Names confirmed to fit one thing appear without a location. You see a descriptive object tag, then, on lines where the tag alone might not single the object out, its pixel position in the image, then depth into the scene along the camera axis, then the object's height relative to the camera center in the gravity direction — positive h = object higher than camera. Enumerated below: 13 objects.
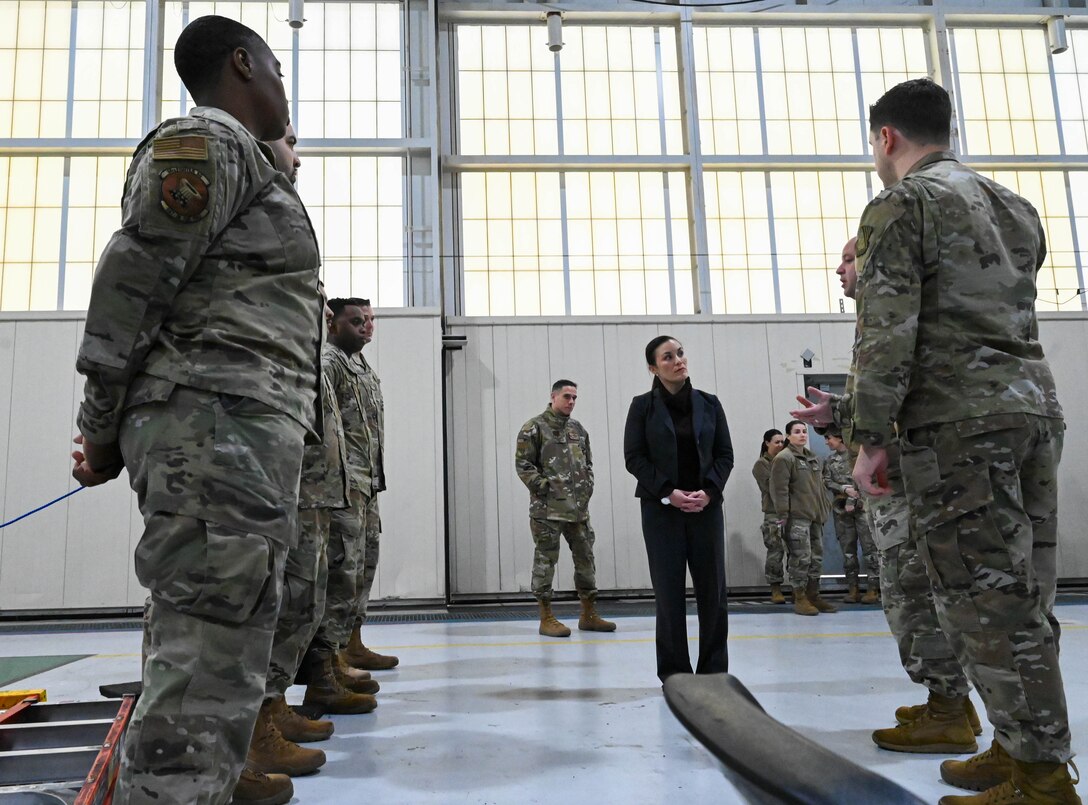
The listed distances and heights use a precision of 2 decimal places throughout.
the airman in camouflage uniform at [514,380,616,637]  6.83 +0.30
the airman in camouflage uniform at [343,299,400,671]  4.77 +0.13
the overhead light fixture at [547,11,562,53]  10.58 +6.23
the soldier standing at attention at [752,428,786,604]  8.66 -0.10
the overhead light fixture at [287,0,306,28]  9.80 +6.07
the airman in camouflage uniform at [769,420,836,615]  8.13 +0.05
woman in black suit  3.78 +0.11
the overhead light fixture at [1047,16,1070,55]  11.06 +6.25
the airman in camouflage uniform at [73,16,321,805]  1.47 +0.22
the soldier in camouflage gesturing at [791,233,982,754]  2.88 -0.51
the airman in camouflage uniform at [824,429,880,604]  8.50 -0.09
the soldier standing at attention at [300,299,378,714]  3.82 -0.08
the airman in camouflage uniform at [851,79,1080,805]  2.10 +0.22
